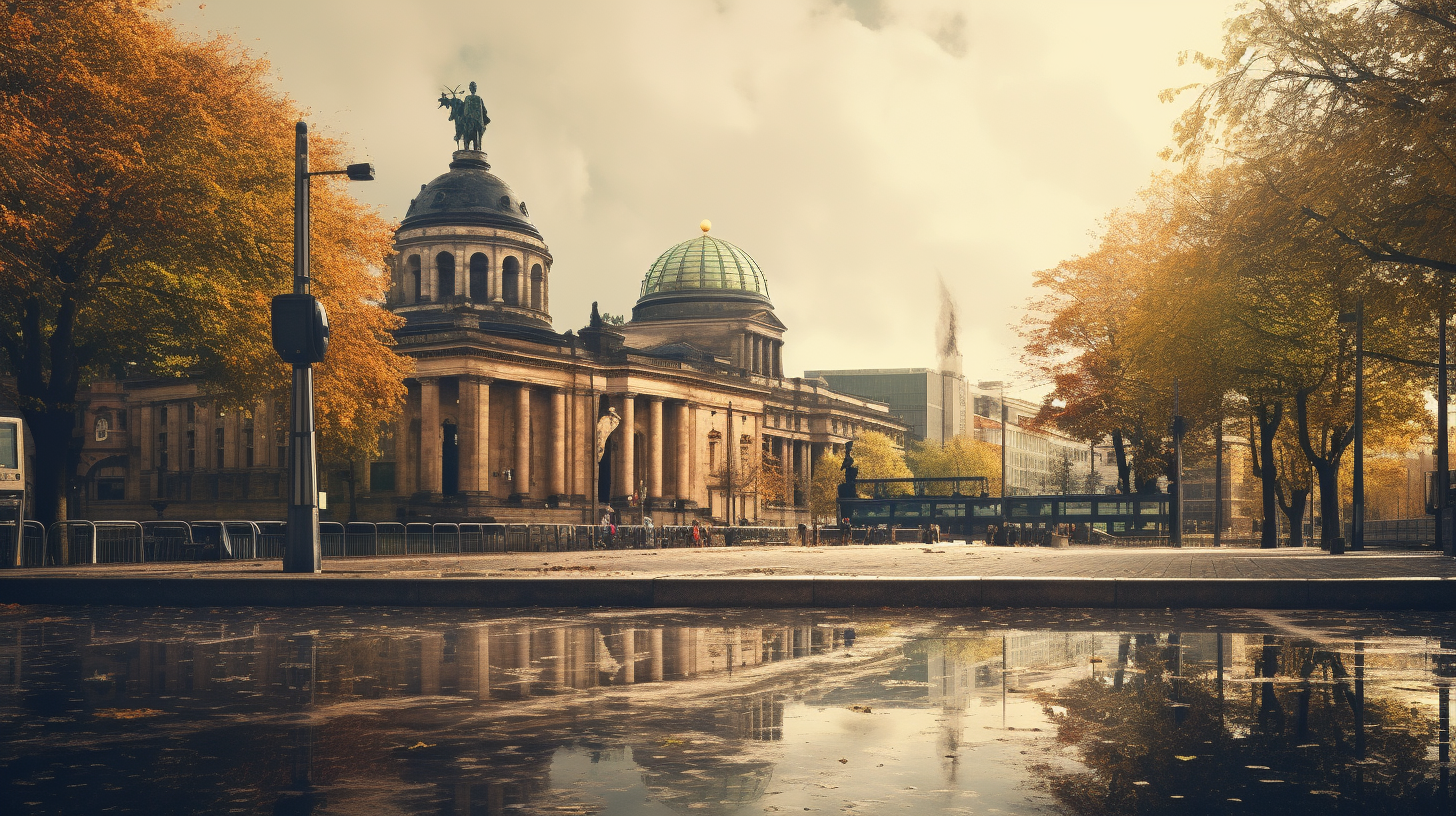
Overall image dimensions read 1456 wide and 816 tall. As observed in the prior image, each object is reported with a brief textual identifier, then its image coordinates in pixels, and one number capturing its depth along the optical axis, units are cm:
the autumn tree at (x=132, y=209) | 2872
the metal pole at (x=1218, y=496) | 5366
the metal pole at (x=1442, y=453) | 3231
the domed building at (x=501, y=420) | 8500
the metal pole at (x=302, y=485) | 2156
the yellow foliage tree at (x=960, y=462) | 13238
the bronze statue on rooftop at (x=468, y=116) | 10531
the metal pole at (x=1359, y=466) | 3499
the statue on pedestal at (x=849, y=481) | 8094
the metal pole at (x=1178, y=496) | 5072
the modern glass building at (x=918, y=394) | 16975
